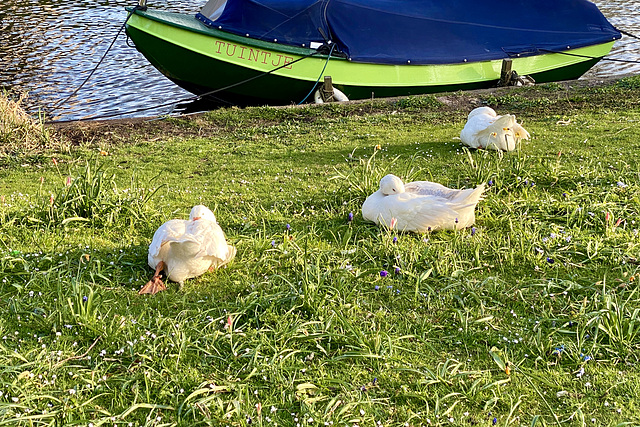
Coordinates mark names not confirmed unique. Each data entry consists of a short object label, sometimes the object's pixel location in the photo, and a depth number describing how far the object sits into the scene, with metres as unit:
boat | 11.09
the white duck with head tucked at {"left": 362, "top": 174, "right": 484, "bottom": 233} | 4.72
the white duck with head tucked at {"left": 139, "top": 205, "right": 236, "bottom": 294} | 4.15
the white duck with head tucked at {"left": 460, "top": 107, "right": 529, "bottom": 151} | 6.66
